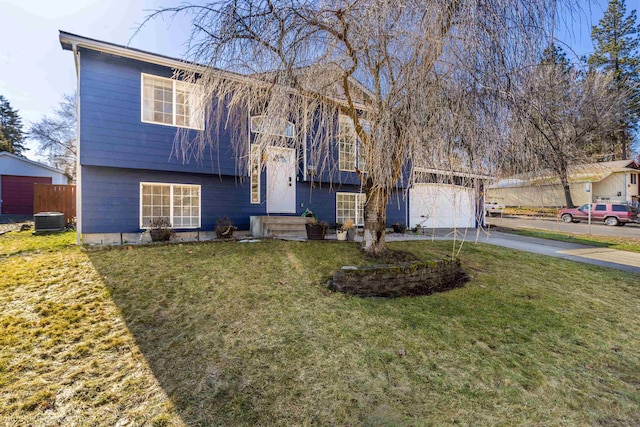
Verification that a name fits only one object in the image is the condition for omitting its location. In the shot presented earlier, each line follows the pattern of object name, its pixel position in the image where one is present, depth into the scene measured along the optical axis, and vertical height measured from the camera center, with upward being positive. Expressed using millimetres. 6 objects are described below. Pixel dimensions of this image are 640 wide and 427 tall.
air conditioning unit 9531 -440
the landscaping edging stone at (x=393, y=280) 4555 -1180
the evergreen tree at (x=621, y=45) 23578 +14318
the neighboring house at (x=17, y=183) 17234 +1644
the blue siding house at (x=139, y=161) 7277 +1369
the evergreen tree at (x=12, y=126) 31359 +9453
